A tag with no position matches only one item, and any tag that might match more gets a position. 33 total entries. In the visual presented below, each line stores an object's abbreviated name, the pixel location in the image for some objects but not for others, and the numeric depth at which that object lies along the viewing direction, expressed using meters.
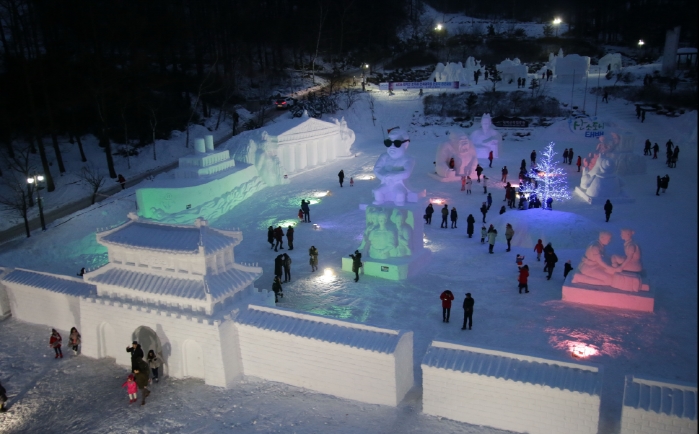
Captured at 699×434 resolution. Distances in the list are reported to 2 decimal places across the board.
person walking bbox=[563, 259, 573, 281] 17.22
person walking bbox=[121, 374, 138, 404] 11.71
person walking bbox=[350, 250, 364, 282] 18.20
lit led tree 25.02
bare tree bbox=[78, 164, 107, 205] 26.08
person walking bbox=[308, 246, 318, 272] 18.98
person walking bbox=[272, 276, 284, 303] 16.67
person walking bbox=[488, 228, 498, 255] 19.98
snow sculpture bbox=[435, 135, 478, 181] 31.41
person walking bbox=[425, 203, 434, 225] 23.66
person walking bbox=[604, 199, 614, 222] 22.66
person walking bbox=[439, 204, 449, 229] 22.95
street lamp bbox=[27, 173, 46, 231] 22.48
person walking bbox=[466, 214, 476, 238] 21.73
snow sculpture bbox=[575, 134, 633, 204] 25.84
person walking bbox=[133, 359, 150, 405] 11.70
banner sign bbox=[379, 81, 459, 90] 50.25
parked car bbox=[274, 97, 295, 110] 48.91
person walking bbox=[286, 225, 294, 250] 21.11
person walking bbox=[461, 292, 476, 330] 14.41
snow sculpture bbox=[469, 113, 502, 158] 36.03
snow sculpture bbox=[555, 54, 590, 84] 49.97
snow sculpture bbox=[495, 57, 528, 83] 51.84
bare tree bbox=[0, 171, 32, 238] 22.47
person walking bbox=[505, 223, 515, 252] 20.12
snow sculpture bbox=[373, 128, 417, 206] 19.95
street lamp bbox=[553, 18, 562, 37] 66.64
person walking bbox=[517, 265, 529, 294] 16.59
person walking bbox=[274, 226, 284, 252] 21.09
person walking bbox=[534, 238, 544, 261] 18.94
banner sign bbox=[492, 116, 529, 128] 42.66
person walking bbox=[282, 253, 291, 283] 18.20
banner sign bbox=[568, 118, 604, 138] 38.28
